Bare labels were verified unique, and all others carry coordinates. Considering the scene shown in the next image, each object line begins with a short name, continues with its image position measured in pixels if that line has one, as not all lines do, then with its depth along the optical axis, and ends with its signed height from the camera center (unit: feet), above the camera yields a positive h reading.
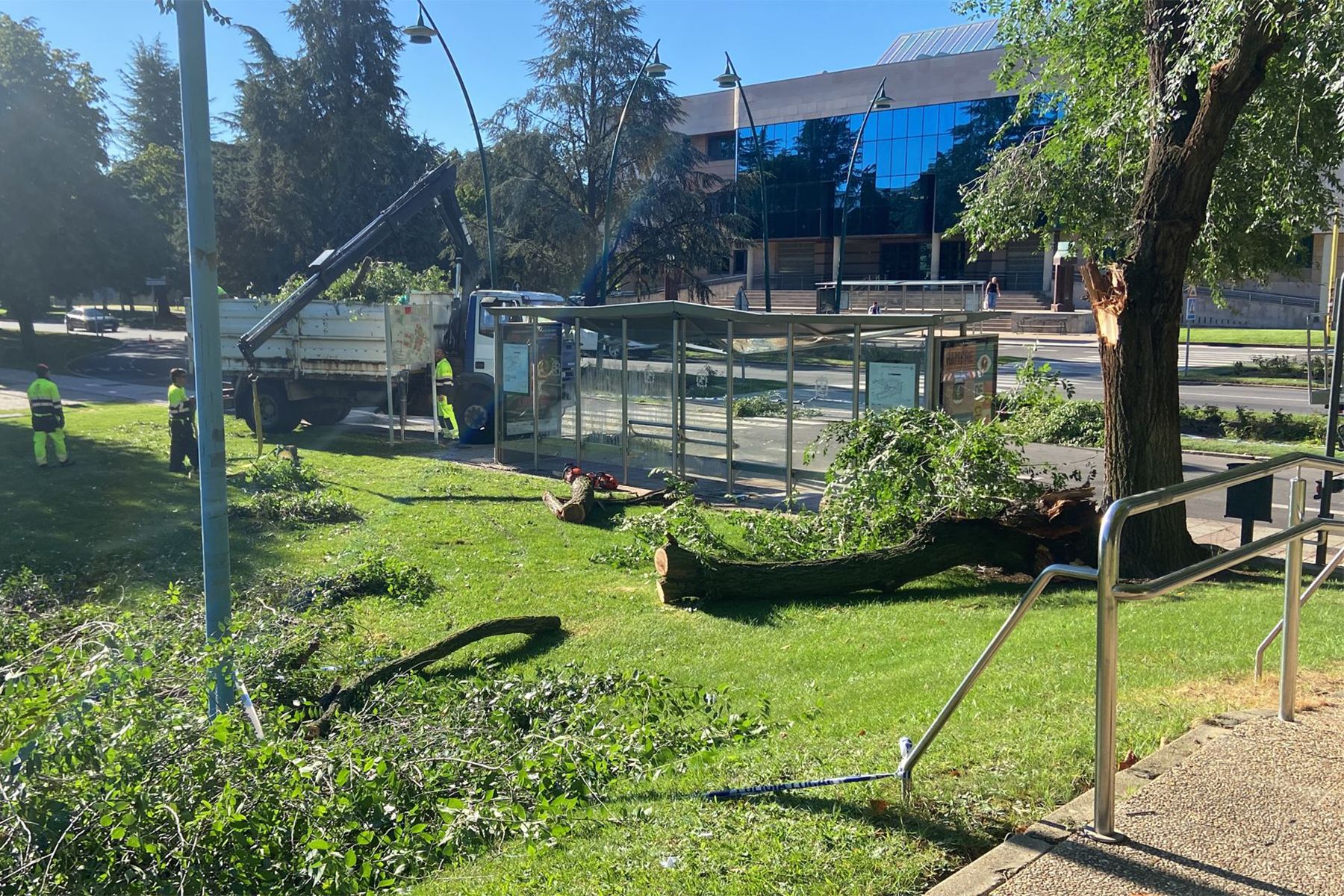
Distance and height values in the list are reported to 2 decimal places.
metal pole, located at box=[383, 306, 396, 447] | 64.28 -0.51
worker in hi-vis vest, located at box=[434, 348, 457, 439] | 66.03 -3.10
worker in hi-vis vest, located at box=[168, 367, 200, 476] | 52.37 -4.48
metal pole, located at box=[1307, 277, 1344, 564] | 32.01 -1.21
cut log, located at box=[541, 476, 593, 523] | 41.86 -6.63
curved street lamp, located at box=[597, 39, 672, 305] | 100.27 +18.07
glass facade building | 185.78 +30.71
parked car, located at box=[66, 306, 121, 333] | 176.55 +2.07
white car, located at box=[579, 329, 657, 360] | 51.90 -0.53
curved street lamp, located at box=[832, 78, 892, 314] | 127.34 +24.44
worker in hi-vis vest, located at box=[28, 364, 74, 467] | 53.78 -3.97
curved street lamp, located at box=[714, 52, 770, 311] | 105.70 +25.63
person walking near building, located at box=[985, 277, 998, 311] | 166.05 +6.91
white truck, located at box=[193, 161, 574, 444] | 65.82 -0.78
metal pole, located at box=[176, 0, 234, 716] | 18.94 +0.15
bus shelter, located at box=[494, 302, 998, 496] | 45.42 -1.93
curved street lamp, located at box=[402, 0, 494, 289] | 84.33 +23.66
